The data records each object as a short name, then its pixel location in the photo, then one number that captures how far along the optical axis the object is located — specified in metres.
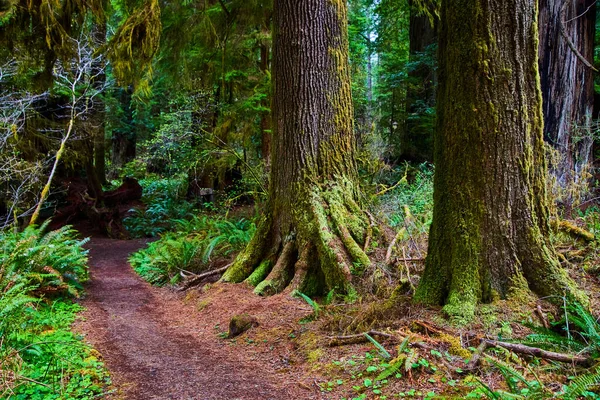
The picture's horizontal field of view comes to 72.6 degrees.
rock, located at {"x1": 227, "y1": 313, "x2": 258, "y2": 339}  4.54
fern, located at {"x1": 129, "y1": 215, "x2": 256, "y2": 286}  7.45
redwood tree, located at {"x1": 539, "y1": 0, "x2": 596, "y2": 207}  7.41
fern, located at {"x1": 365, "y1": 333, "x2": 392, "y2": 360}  3.15
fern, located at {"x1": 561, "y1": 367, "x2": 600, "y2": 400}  2.21
